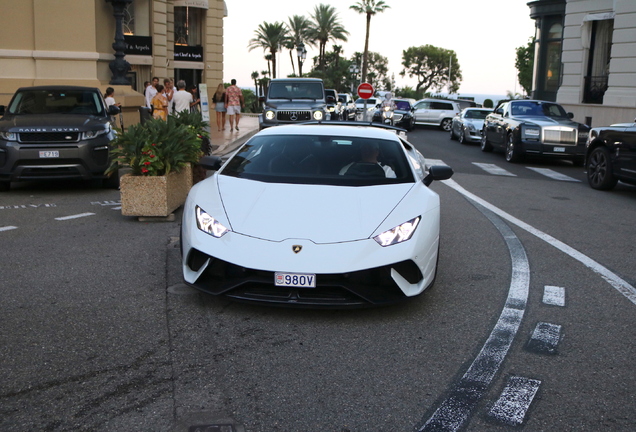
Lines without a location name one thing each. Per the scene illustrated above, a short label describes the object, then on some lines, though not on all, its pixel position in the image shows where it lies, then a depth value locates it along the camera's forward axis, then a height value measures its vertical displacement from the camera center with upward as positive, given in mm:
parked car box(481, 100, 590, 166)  19047 -1048
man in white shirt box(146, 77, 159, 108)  22000 -350
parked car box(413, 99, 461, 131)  40150 -1249
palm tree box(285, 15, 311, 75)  82688 +6142
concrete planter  9359 -1464
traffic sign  30527 -139
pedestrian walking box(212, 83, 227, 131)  28969 -898
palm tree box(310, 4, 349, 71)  81125 +6445
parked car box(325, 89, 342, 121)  24453 -804
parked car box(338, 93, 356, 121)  35266 -1359
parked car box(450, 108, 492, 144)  27359 -1321
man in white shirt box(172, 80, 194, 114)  20641 -495
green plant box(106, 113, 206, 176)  9594 -894
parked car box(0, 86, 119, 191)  11375 -1065
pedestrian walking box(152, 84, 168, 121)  19078 -630
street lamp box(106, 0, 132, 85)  23516 +964
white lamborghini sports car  5164 -1084
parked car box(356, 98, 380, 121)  44556 -1276
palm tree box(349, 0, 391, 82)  71938 +7792
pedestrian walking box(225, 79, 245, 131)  27531 -665
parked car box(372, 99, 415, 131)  36688 -1308
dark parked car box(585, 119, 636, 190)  13102 -1146
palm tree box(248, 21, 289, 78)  81125 +5074
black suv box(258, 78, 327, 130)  23688 -547
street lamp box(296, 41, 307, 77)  47112 +2092
